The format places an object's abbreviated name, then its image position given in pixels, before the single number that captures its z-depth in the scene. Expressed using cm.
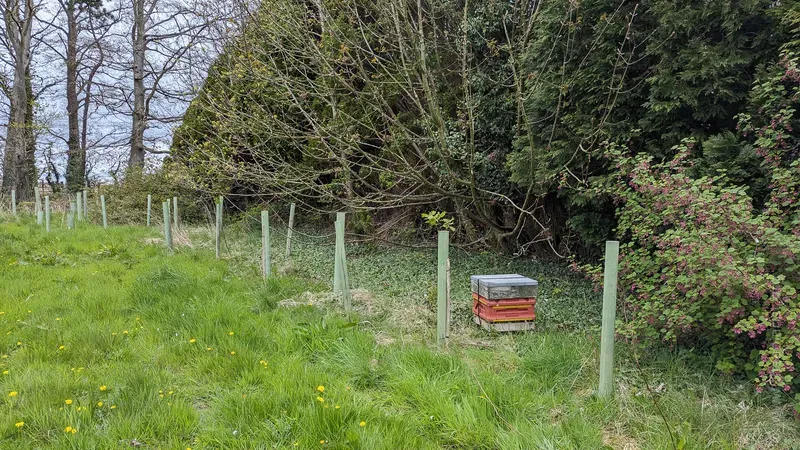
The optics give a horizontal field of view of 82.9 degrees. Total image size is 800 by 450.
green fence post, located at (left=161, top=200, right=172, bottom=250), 815
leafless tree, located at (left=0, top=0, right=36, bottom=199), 1507
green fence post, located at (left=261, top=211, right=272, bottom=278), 589
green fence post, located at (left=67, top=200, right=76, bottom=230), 1140
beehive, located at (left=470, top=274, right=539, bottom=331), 392
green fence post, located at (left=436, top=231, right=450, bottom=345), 363
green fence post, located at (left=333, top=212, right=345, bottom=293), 502
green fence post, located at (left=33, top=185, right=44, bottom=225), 1204
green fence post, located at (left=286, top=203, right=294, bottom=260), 732
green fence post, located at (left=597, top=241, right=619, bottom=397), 275
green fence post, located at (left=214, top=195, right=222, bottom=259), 746
